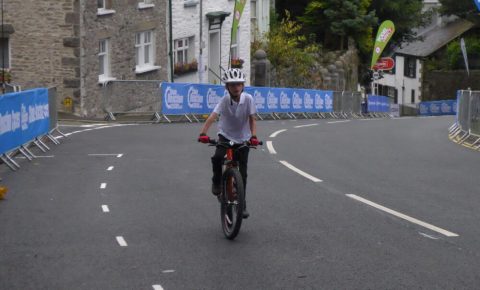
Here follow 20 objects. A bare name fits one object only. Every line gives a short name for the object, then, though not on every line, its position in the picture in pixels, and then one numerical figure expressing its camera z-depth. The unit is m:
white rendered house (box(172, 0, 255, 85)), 41.88
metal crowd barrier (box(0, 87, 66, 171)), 17.11
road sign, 59.78
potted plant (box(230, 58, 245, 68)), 44.62
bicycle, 9.95
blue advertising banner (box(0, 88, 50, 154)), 16.78
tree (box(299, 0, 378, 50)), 62.09
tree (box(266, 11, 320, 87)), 55.03
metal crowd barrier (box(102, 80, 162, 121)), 32.47
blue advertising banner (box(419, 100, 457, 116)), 72.25
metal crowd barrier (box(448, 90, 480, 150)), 23.73
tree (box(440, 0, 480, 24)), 78.19
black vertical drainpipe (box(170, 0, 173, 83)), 40.16
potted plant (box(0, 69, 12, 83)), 31.88
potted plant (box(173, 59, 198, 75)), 41.34
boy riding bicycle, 10.47
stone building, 32.00
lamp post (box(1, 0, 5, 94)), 31.76
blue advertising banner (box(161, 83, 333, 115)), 32.53
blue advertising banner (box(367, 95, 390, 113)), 63.06
